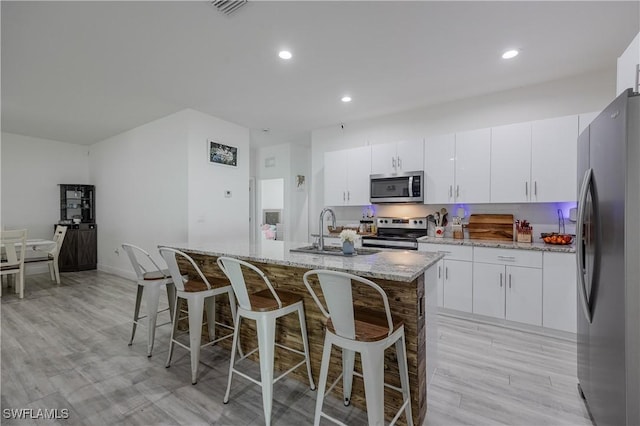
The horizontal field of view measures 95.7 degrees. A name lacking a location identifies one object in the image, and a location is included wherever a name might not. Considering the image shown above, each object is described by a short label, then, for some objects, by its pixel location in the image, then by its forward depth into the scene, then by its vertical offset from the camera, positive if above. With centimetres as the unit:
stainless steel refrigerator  127 -26
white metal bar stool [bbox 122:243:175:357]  252 -69
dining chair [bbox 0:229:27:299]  425 -64
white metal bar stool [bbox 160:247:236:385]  215 -68
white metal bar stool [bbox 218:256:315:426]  170 -65
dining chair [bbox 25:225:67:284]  507 -81
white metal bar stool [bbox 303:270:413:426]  137 -63
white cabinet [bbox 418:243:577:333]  286 -80
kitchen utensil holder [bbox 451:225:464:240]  379 -29
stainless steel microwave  391 +31
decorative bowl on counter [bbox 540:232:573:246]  311 -31
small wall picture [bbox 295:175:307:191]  670 +65
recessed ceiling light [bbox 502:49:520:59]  271 +149
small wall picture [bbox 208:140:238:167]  461 +93
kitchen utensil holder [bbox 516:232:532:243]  339 -32
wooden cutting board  360 -21
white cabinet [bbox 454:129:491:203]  352 +54
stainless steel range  377 -34
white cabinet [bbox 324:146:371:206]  444 +53
